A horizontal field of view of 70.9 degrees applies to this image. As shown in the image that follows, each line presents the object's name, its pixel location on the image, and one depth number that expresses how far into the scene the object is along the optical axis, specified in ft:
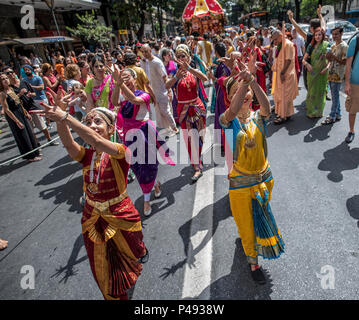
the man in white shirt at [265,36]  36.40
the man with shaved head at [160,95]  18.22
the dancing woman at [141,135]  11.28
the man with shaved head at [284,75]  17.89
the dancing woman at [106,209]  6.86
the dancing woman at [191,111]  13.14
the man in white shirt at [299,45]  27.54
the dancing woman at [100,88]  13.96
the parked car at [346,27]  41.83
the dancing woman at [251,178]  7.08
